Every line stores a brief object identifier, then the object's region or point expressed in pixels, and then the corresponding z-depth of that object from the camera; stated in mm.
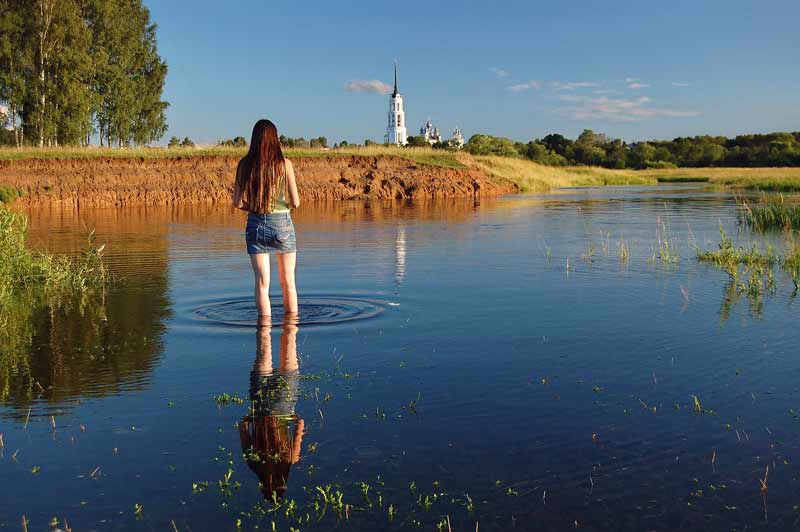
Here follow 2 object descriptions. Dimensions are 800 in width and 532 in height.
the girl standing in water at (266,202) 9680
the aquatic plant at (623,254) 16734
